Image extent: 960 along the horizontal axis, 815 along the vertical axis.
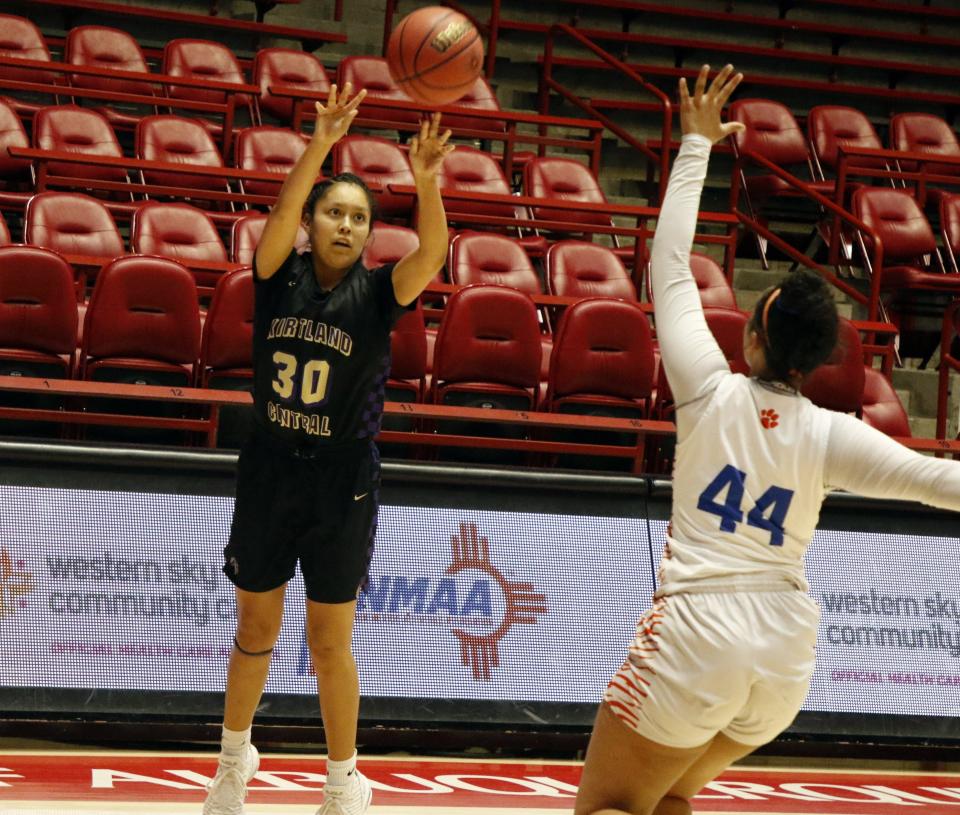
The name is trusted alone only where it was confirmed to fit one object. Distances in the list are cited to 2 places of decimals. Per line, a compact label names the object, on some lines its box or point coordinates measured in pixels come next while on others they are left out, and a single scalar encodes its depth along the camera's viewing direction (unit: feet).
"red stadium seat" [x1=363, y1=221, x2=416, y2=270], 47.41
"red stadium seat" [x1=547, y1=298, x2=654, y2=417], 42.35
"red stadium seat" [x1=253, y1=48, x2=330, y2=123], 62.55
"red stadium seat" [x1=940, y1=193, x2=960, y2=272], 61.07
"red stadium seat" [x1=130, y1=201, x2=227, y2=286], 47.64
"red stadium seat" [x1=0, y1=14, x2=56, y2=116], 59.89
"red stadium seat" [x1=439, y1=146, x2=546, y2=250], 56.93
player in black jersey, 23.58
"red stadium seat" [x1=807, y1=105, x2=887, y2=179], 68.01
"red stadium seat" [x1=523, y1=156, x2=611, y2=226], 58.31
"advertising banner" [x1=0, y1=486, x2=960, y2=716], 30.89
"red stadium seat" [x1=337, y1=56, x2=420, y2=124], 63.37
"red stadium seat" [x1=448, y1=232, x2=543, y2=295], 49.35
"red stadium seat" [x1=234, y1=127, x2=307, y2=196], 55.55
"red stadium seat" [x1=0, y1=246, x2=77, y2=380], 38.88
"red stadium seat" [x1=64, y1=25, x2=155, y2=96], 61.07
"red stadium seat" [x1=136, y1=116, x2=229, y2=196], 55.09
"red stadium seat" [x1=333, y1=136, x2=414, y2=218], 55.66
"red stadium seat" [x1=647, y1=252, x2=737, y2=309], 50.86
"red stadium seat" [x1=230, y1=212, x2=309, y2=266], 47.59
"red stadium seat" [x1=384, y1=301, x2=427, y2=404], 41.44
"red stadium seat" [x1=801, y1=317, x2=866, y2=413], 43.27
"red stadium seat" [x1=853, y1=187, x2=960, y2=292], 60.25
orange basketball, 27.88
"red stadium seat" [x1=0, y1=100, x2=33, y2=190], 52.69
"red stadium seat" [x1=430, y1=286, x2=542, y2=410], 41.92
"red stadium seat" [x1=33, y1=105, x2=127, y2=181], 53.51
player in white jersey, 16.19
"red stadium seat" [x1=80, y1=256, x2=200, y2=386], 39.39
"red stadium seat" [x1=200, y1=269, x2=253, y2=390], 39.90
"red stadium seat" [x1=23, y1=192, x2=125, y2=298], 46.34
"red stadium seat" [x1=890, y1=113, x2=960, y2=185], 69.03
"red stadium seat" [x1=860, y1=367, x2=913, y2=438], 45.44
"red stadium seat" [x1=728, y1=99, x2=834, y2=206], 66.02
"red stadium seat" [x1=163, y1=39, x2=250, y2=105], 61.99
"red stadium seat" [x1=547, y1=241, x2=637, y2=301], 50.73
